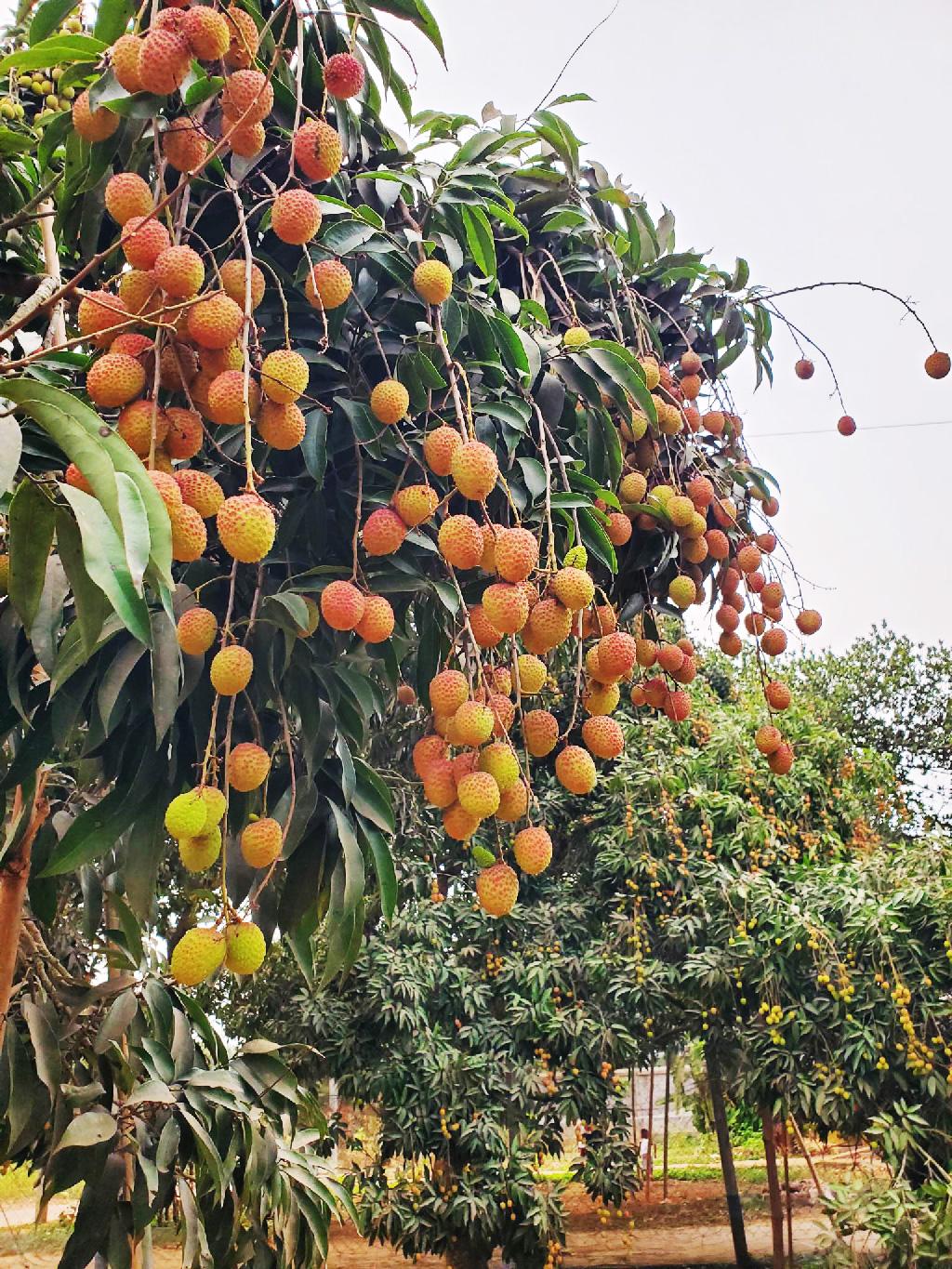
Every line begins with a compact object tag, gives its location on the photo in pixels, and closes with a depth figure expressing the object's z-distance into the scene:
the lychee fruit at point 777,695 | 1.50
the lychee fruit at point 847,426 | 1.74
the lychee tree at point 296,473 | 0.82
